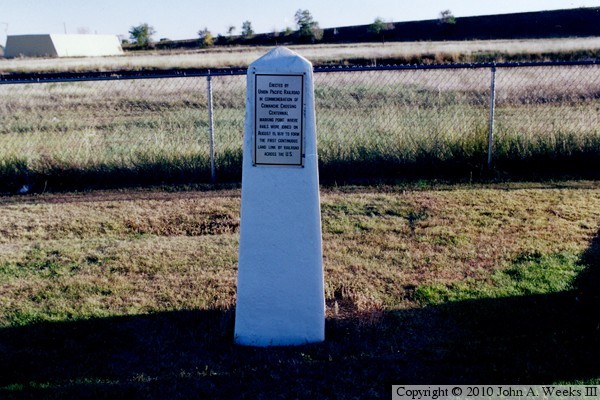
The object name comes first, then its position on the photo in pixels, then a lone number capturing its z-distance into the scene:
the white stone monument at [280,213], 3.61
